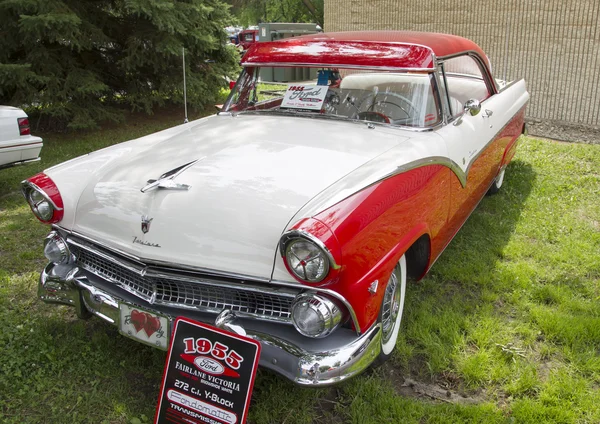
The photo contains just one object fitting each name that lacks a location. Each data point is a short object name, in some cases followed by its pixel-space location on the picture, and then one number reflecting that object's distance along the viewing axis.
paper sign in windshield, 3.61
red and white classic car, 2.22
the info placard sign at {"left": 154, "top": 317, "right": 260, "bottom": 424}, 2.10
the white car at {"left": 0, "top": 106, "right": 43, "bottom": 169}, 5.09
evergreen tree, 7.32
